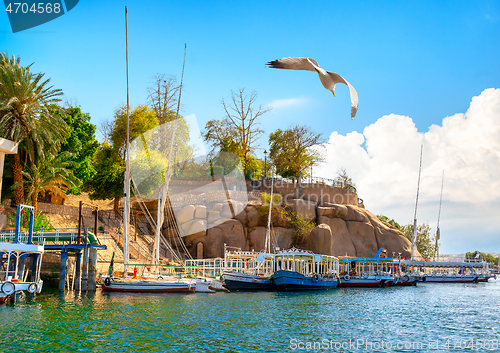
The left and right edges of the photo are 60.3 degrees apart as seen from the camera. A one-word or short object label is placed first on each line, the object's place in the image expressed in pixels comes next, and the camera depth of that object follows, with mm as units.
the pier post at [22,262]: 31205
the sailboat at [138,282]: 34469
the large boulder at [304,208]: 59844
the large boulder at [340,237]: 59312
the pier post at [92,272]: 35906
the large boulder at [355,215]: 63156
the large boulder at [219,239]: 53406
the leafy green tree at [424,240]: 93050
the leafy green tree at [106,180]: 51956
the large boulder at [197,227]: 53219
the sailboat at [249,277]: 40312
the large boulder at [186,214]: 54281
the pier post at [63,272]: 33781
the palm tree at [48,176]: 39375
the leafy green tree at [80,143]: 44125
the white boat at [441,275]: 65875
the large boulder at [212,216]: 54947
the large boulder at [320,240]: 57031
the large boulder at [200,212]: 54844
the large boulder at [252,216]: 57562
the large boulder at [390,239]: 64812
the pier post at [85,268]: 35531
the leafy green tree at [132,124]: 56594
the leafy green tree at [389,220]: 95188
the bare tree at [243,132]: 68062
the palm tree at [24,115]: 36562
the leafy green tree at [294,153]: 69938
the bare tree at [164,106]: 65375
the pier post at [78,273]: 35469
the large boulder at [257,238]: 56281
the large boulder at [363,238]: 61562
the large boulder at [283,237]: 57841
